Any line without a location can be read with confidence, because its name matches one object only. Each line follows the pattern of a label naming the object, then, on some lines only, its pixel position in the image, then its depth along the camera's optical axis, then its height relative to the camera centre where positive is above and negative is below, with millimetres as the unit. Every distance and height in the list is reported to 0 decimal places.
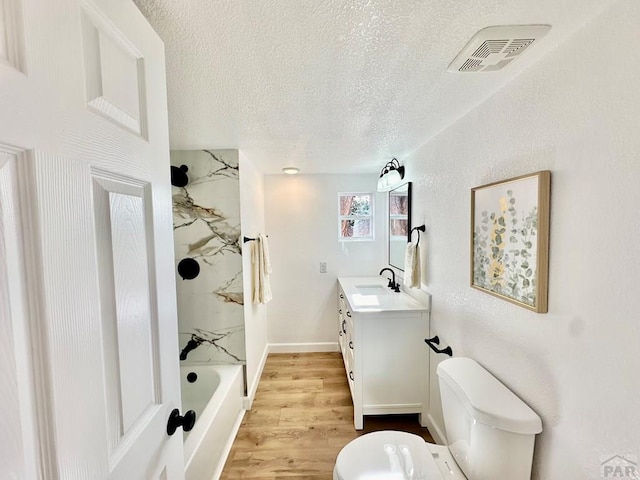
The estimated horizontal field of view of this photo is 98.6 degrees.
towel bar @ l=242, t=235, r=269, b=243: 2277 -101
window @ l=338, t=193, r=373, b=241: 3330 +104
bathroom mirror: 2451 +24
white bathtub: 1481 -1246
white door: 395 -28
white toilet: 1025 -901
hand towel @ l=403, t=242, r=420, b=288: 2135 -323
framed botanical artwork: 1003 -69
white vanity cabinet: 2055 -1019
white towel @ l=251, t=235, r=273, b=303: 2506 -389
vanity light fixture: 2521 +469
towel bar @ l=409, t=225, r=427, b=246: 2100 -35
